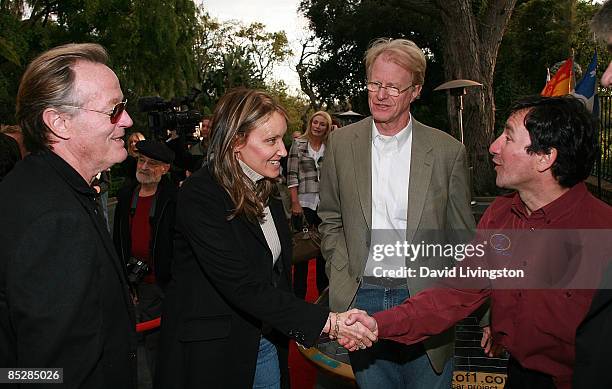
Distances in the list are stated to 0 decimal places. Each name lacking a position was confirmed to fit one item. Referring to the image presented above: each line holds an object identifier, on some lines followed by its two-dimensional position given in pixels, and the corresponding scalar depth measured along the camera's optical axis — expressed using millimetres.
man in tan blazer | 2846
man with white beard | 4289
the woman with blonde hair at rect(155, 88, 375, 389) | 2434
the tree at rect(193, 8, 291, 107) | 36688
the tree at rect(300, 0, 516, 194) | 15461
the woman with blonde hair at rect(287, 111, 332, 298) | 7219
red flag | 8234
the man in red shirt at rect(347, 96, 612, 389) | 2195
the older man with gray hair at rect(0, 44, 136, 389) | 1588
